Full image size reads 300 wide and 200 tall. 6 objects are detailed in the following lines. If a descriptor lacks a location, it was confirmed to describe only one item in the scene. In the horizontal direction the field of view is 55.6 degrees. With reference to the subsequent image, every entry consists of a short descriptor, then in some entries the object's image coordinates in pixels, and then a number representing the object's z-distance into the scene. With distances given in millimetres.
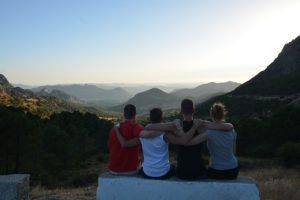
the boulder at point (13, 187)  5560
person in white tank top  4918
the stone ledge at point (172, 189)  4908
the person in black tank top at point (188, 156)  4679
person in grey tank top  4753
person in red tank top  5194
